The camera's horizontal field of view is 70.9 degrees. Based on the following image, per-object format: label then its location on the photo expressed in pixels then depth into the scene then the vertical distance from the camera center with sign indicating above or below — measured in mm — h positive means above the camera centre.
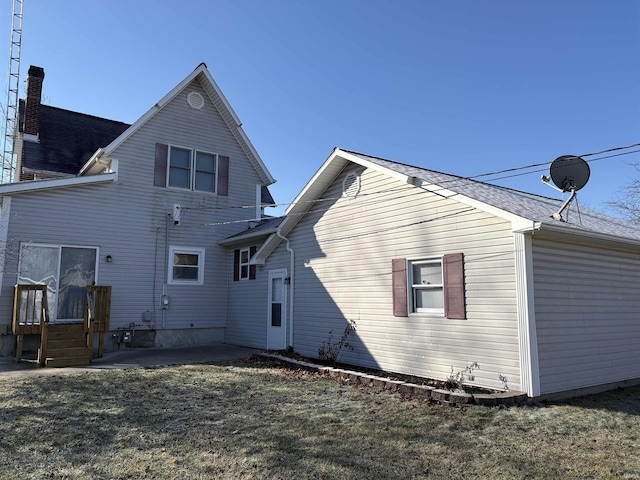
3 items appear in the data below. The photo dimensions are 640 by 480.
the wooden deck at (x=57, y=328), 10711 -951
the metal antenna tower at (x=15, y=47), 21500 +11547
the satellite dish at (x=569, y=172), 7348 +2032
